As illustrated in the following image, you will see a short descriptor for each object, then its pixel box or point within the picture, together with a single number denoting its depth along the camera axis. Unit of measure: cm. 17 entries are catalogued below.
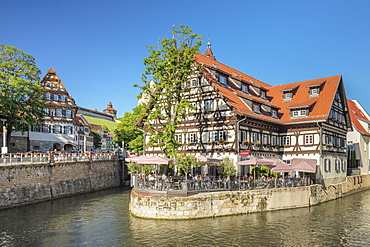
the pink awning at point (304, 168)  3088
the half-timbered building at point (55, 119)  5138
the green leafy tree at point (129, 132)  4989
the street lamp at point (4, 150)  3048
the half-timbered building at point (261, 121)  3434
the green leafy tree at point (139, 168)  3238
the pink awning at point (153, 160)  2697
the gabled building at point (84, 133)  7406
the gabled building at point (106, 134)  11283
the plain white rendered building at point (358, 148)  4747
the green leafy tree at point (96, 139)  9454
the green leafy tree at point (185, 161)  2773
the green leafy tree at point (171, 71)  3203
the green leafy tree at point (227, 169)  3014
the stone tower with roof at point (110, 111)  17425
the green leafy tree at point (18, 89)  3984
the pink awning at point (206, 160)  2988
